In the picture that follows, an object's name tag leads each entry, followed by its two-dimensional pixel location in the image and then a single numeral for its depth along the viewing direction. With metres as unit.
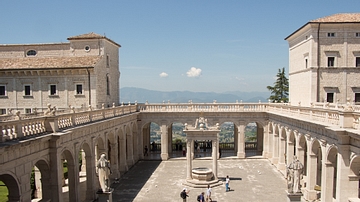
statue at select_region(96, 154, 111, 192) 19.50
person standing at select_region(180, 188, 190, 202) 23.66
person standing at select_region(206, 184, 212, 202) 24.17
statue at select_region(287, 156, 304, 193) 18.98
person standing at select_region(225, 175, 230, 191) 27.27
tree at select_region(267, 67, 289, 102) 66.44
